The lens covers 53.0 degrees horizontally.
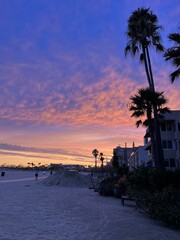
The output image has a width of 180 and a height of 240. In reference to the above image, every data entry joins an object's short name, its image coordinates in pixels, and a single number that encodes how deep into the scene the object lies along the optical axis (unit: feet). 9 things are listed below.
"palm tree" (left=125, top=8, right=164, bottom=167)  55.05
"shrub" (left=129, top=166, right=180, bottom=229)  19.40
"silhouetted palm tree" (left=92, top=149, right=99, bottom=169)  246.70
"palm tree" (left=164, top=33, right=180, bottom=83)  36.57
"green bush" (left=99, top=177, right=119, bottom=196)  42.62
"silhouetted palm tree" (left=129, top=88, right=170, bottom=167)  53.26
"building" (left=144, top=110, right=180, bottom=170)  82.42
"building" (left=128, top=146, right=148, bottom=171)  125.85
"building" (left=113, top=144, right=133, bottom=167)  214.41
